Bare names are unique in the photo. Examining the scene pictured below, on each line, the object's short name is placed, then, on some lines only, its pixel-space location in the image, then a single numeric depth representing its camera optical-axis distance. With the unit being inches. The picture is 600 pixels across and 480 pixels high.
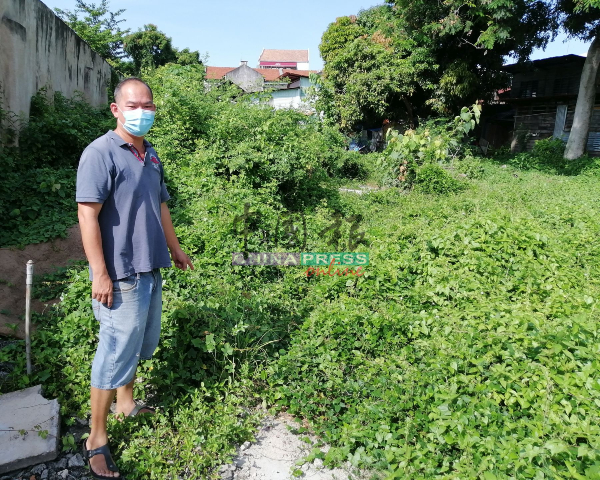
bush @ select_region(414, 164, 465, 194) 340.5
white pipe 104.8
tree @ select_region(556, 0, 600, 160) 513.7
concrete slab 85.4
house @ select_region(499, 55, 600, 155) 713.6
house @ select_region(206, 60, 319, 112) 1101.3
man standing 80.2
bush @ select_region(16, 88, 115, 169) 246.4
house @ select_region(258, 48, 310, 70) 2229.3
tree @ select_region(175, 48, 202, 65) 1360.7
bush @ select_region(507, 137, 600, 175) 510.6
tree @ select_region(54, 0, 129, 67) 919.0
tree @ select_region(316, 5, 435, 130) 621.9
